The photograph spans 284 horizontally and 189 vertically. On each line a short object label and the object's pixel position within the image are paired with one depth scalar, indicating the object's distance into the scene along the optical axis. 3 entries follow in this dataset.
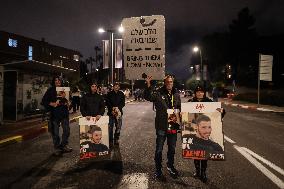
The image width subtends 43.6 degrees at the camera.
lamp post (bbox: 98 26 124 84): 21.39
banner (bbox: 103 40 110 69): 23.20
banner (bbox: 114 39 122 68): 21.11
